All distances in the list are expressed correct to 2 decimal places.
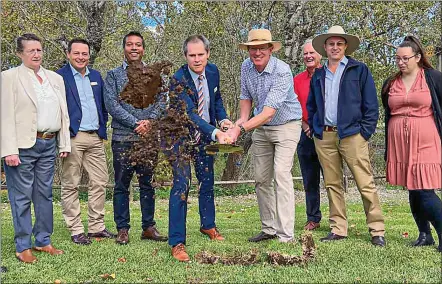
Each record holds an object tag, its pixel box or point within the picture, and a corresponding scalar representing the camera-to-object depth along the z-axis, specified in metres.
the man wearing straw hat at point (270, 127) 5.18
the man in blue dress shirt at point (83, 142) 5.53
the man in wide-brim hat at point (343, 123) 5.25
